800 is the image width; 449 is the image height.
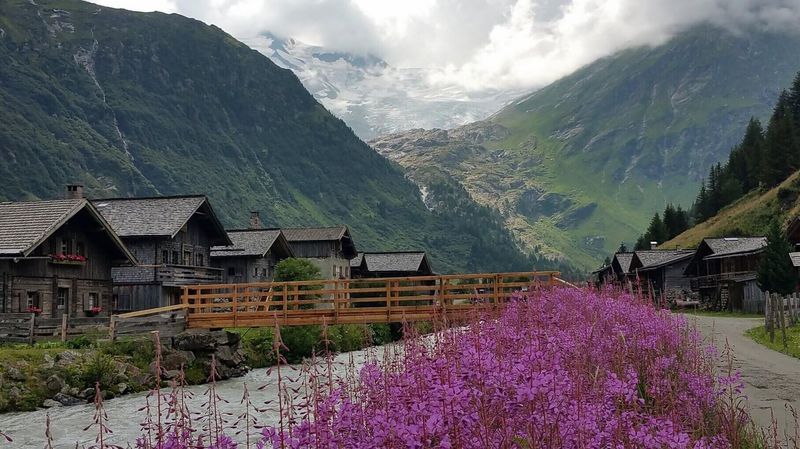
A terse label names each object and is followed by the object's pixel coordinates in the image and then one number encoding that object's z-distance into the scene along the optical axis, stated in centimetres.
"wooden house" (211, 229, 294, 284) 6038
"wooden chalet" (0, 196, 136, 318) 3278
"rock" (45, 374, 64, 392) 2383
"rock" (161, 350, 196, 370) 2841
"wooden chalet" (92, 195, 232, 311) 4775
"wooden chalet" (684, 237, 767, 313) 6178
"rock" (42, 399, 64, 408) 2322
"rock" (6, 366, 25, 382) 2355
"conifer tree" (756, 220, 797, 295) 5222
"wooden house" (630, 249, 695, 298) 8131
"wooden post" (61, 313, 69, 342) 2961
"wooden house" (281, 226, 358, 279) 7450
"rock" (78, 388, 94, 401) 2422
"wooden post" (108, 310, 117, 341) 2930
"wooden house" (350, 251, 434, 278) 8469
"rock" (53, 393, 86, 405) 2369
